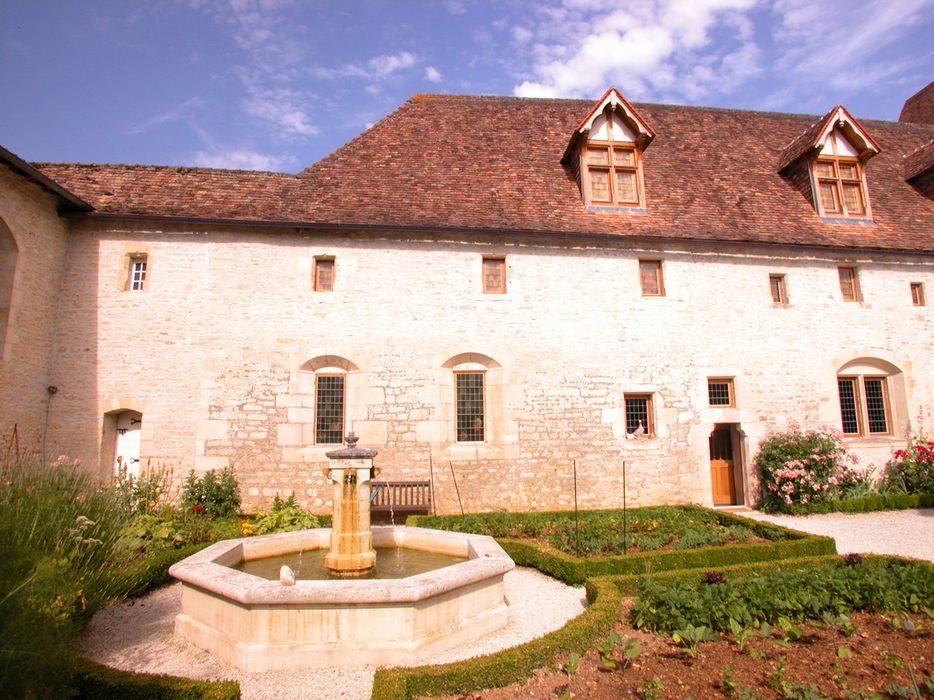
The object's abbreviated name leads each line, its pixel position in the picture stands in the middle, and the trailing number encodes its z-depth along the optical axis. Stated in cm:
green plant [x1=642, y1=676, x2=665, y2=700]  410
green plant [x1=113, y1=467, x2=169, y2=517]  937
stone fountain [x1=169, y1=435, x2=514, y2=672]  485
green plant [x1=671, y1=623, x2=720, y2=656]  497
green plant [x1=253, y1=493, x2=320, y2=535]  894
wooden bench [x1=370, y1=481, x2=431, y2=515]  1091
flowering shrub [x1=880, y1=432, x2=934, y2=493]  1245
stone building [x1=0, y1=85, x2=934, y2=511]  1123
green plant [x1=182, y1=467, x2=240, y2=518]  1045
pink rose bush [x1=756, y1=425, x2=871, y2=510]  1181
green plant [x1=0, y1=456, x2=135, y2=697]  363
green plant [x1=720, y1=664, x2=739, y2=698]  420
